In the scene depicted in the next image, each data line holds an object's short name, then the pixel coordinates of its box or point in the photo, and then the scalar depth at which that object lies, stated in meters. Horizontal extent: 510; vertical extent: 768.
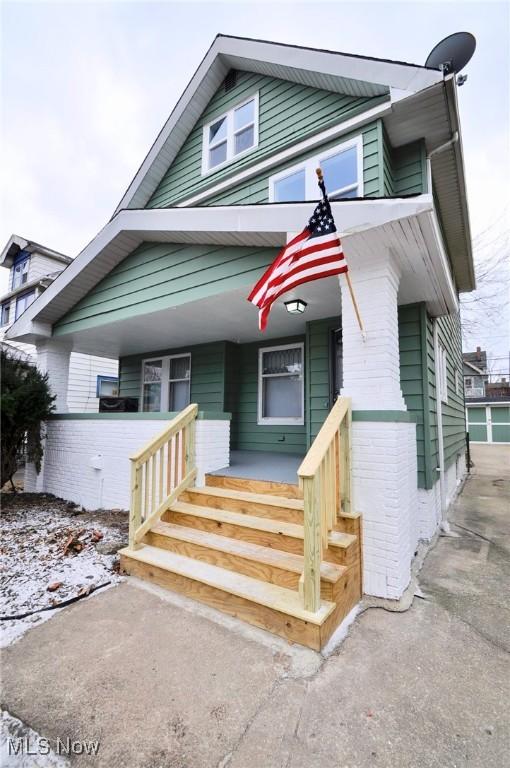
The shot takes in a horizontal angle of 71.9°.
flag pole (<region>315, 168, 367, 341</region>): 3.09
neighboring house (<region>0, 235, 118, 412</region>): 12.20
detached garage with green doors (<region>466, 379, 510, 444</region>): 18.88
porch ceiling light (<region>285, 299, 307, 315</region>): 4.39
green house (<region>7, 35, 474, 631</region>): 3.22
